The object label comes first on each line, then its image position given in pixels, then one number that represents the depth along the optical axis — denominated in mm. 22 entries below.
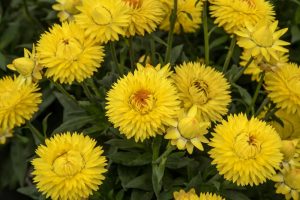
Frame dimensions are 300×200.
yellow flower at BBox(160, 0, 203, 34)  713
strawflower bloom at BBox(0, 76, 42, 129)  644
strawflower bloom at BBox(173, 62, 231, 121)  632
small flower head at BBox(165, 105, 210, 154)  586
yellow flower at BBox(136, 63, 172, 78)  617
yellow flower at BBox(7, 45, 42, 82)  638
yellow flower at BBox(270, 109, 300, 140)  699
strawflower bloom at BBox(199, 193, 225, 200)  605
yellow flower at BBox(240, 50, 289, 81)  653
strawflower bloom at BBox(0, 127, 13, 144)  665
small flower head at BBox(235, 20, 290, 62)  635
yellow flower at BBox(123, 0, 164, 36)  652
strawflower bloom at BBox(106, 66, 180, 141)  593
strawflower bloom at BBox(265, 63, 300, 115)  656
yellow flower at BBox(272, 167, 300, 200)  617
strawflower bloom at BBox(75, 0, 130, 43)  637
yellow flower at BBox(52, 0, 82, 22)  690
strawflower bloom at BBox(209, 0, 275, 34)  669
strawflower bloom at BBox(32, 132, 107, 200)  599
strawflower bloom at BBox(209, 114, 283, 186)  592
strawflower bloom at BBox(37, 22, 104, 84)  632
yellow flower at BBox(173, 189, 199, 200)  602
